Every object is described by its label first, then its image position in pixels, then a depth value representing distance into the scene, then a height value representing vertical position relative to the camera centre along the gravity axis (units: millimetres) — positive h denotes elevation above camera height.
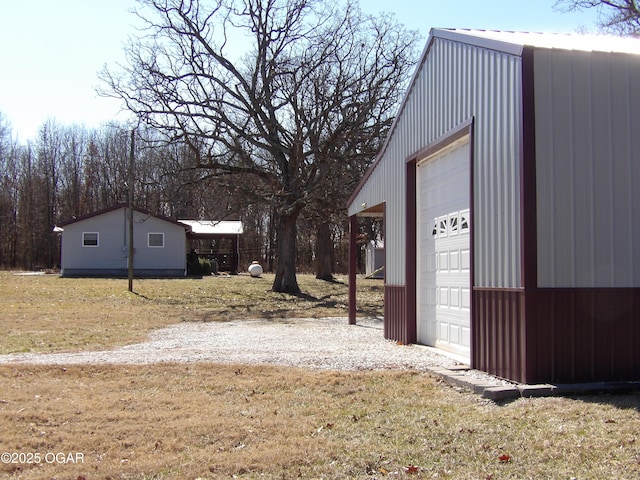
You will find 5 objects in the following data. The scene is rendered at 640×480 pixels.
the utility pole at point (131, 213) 23609 +2139
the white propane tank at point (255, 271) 38594 -411
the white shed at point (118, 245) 36156 +1115
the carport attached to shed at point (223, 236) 42584 +1892
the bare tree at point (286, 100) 23516 +6085
